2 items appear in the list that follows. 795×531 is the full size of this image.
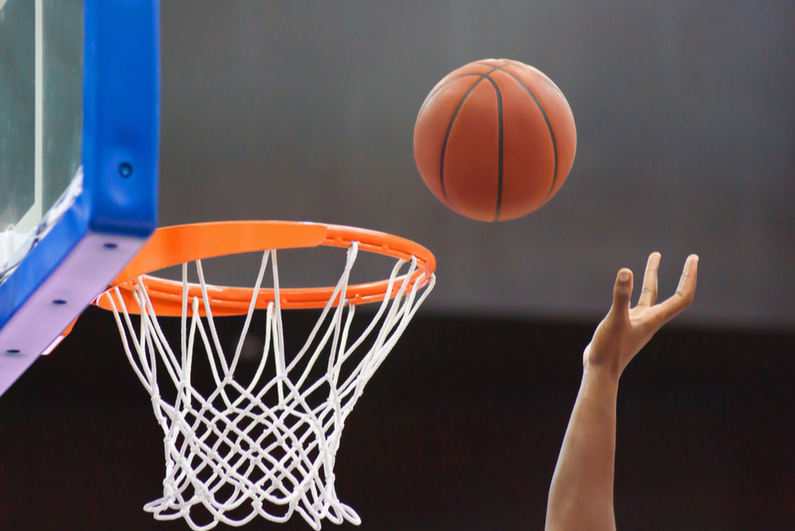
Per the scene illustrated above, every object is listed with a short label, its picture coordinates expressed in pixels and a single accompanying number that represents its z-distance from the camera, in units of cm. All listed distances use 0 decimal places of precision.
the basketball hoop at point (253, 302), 527
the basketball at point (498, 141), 556
